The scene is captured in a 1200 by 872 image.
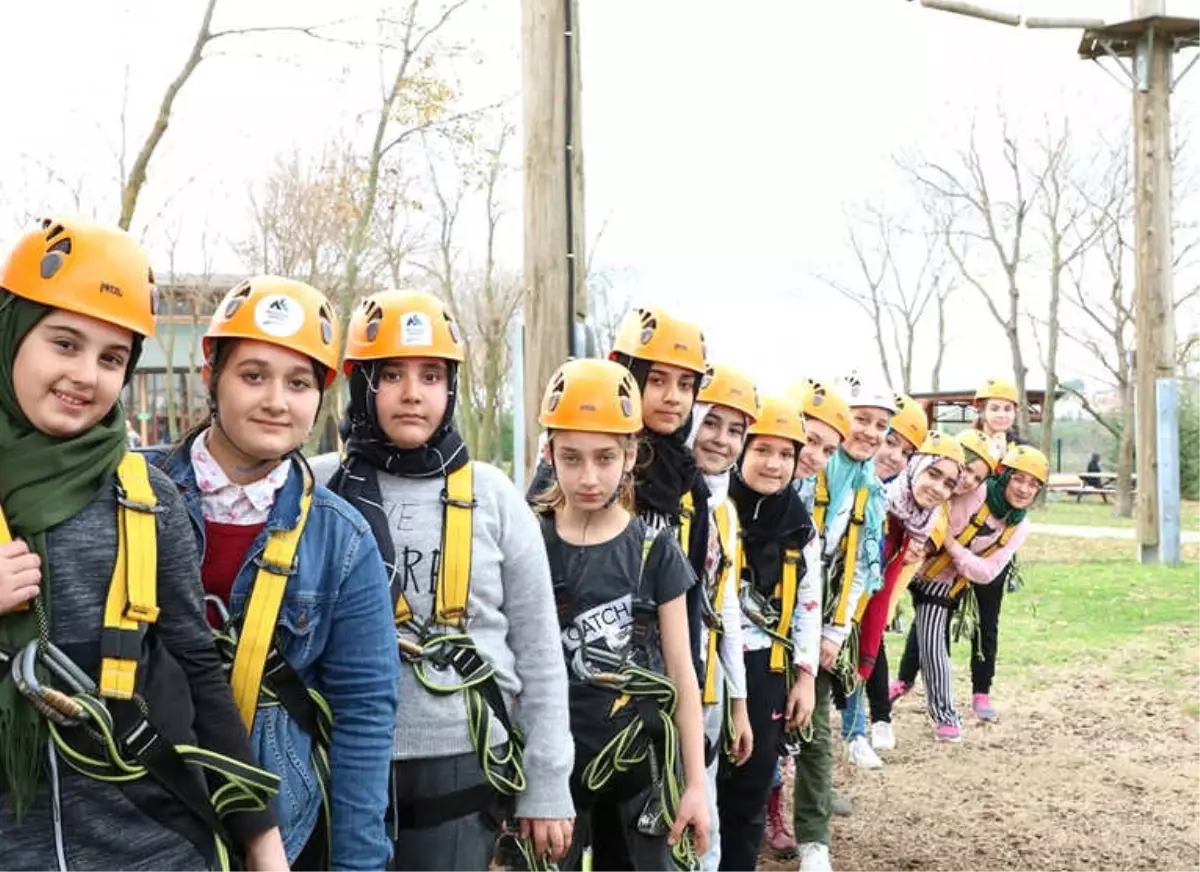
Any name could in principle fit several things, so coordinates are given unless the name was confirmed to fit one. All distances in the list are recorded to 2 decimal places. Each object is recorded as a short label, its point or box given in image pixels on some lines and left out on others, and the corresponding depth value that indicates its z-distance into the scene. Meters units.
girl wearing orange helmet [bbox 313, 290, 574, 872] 2.55
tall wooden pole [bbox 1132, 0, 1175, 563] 15.34
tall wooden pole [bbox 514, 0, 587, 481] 5.15
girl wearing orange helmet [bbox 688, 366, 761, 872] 3.72
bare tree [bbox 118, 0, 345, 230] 10.00
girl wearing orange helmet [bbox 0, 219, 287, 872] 1.73
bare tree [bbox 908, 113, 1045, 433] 34.41
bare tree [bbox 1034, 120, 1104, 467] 33.22
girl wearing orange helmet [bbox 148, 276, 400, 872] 2.14
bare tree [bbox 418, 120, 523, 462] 29.34
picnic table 32.38
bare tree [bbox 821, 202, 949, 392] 42.58
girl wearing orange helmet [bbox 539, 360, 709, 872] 3.17
